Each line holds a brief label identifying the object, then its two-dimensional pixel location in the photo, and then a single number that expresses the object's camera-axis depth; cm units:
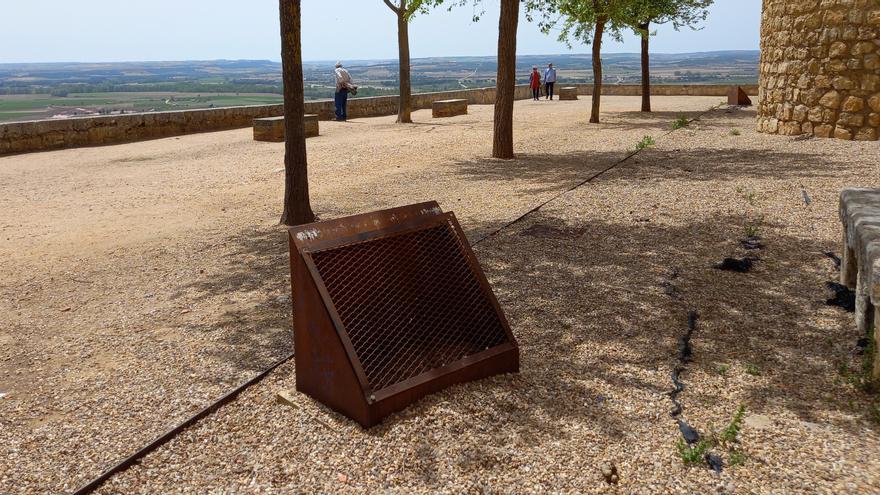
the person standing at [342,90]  1950
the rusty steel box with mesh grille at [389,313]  324
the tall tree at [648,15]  1903
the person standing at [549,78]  2995
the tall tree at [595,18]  1577
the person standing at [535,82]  2997
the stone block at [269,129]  1581
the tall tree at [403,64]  1878
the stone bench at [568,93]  3022
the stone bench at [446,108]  2152
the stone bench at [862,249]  347
